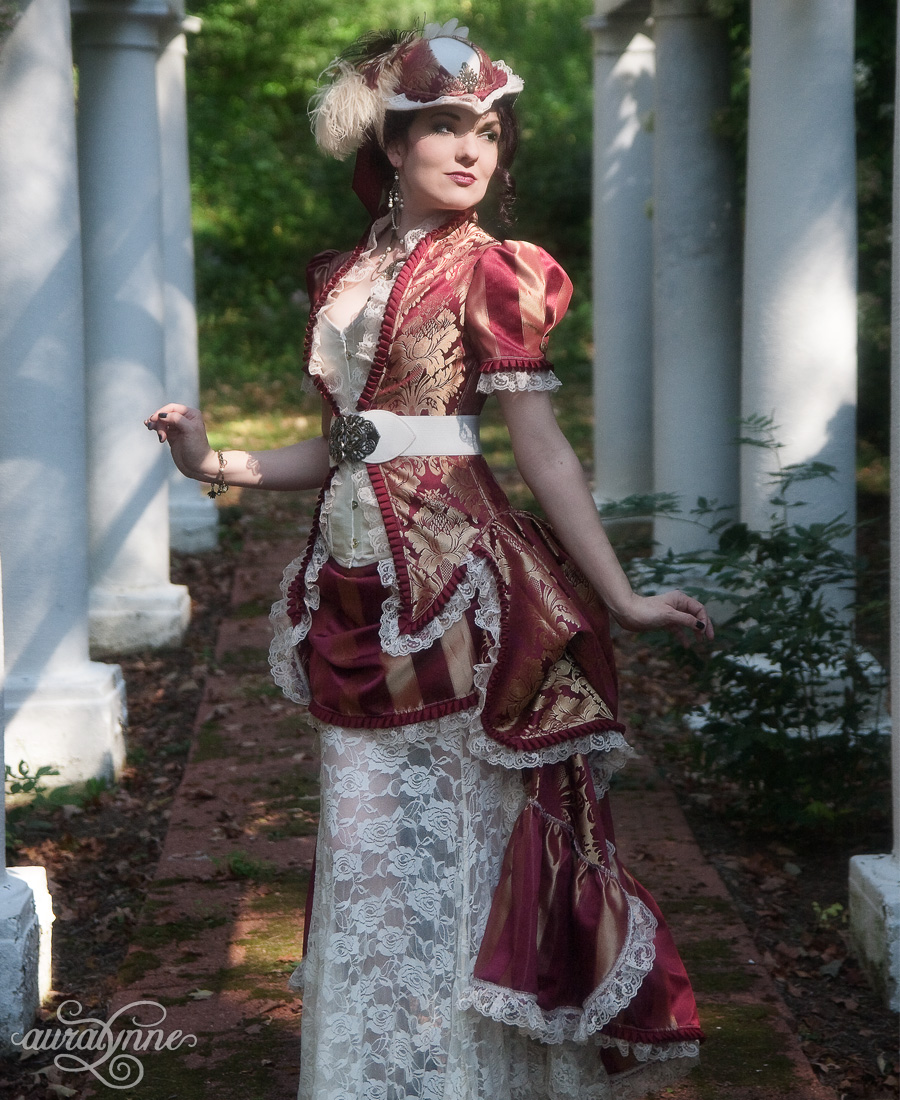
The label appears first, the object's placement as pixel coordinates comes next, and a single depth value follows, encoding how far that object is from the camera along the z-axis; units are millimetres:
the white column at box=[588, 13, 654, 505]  8516
